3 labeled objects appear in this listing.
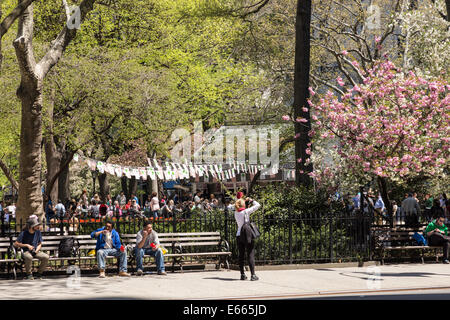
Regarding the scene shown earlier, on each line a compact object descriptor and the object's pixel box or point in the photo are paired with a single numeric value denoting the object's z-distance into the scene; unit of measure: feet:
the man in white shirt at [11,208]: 114.34
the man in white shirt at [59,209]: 91.28
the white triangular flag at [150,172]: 109.74
